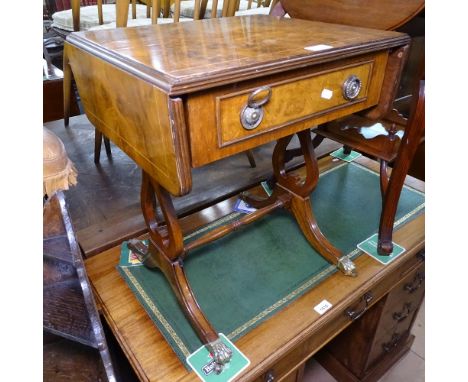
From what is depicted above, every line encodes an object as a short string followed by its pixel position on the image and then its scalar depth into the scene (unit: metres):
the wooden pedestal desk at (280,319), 0.85
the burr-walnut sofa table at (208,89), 0.63
